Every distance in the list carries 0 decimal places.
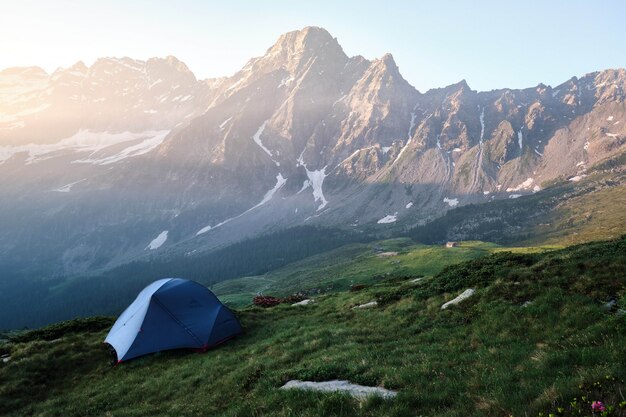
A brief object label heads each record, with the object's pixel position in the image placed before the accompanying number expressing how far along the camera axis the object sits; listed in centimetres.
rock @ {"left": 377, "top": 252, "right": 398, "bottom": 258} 15009
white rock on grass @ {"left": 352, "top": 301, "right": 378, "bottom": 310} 2766
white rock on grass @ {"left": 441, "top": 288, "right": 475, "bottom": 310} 2014
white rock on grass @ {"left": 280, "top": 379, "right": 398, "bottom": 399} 995
